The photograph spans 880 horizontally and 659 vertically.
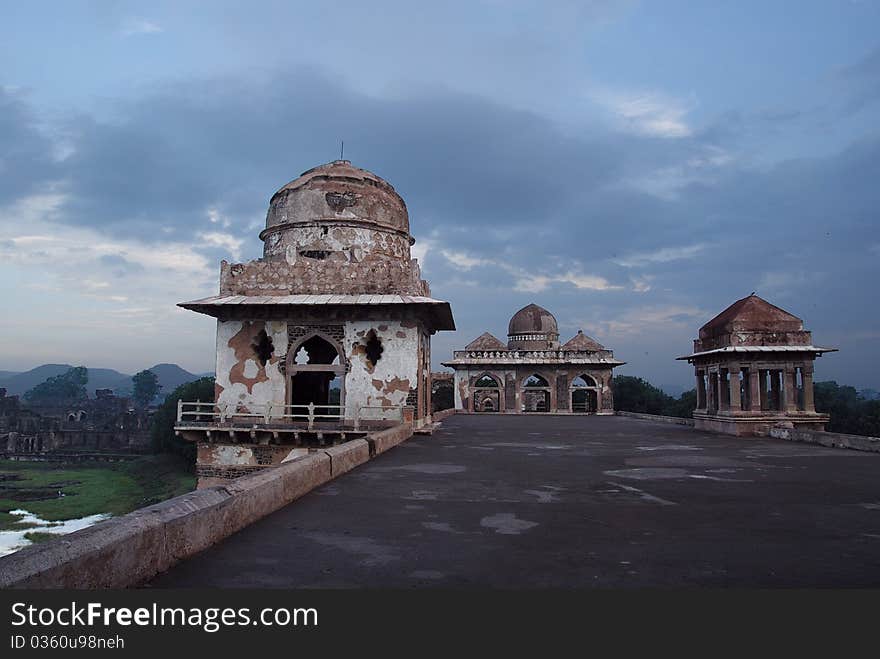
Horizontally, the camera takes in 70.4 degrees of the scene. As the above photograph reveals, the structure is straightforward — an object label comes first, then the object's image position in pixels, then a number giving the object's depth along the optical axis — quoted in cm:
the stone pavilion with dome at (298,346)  1591
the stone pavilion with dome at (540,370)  3625
